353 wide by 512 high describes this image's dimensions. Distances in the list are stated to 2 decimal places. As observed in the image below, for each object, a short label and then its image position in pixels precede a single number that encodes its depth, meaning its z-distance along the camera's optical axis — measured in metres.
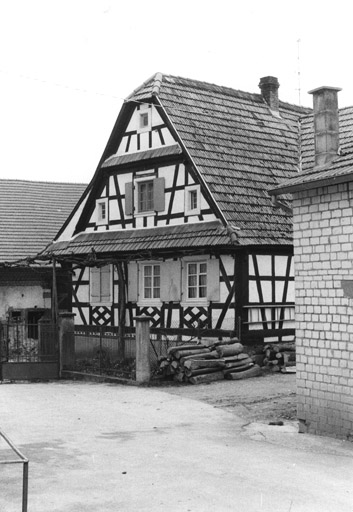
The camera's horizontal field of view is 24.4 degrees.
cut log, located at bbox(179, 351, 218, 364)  19.08
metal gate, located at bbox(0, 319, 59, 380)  20.78
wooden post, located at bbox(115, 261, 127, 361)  23.66
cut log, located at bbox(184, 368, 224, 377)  18.94
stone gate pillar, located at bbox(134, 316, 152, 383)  18.83
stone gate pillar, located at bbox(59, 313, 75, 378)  21.28
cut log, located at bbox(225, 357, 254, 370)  19.57
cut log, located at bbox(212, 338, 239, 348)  20.17
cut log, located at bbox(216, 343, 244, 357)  19.83
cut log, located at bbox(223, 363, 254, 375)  19.50
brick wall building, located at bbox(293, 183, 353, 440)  12.41
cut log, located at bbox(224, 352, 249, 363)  19.78
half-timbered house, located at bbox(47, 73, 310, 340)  21.77
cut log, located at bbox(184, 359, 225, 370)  18.91
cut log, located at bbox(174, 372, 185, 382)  19.08
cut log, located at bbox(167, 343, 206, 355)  19.27
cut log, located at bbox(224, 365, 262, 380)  19.44
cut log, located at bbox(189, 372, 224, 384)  18.88
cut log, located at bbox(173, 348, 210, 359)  19.16
